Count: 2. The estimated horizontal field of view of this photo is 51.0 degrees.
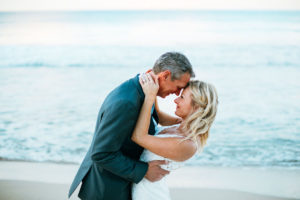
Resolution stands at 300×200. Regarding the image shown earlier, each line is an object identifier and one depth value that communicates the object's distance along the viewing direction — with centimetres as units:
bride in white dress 219
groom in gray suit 196
